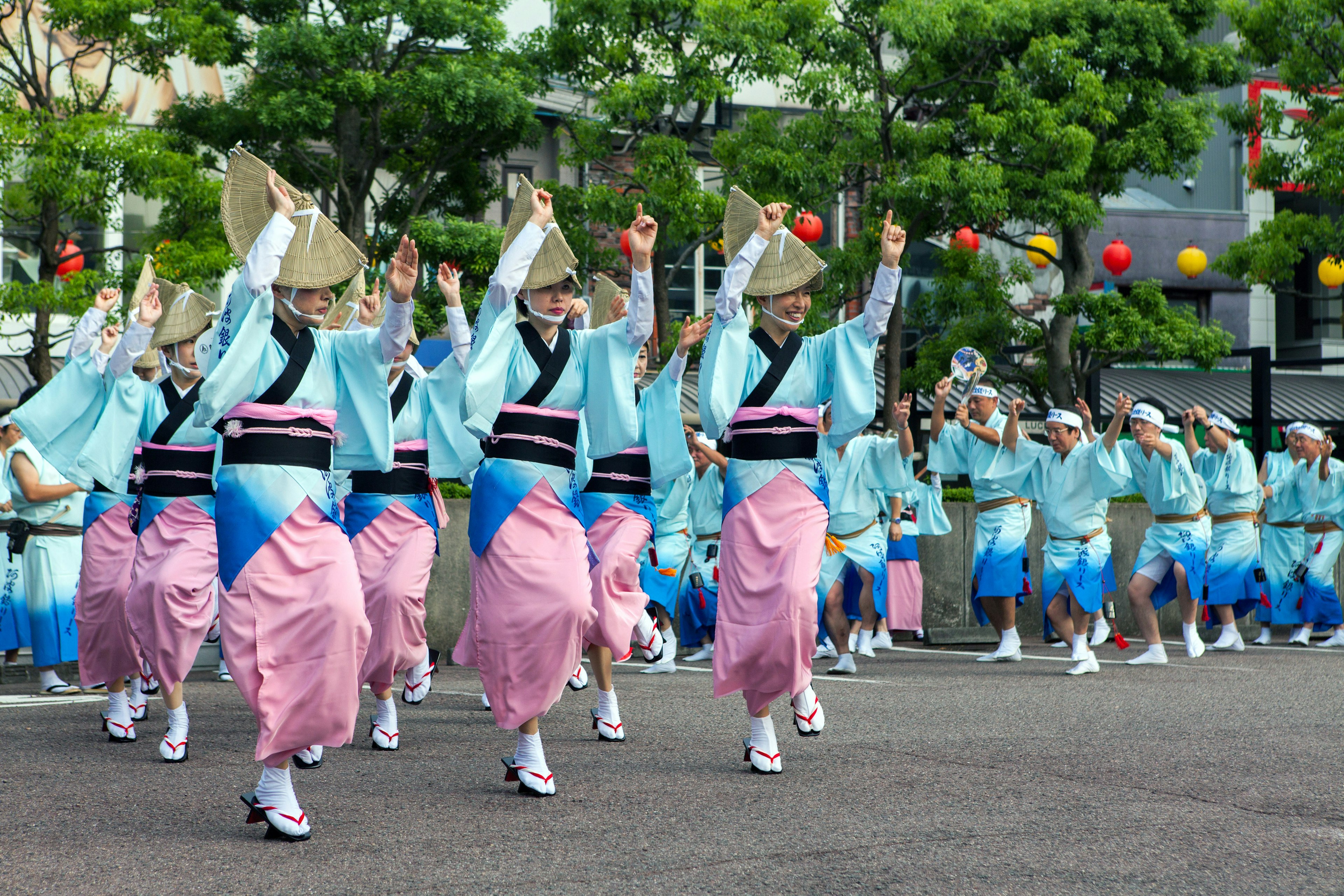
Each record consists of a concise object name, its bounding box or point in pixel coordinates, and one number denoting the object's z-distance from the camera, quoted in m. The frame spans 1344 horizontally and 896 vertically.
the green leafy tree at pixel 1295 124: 15.56
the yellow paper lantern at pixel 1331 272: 16.61
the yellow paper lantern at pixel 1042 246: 17.52
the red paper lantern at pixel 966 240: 16.39
